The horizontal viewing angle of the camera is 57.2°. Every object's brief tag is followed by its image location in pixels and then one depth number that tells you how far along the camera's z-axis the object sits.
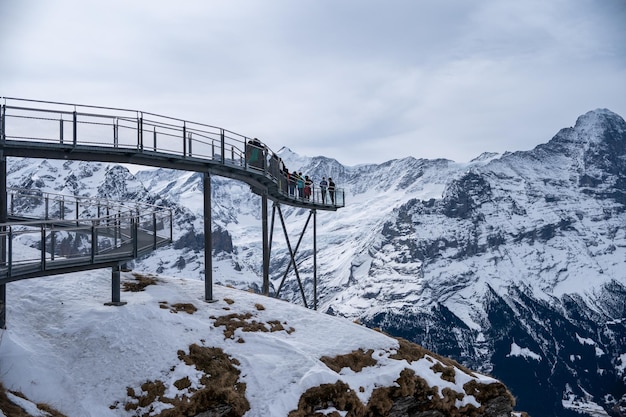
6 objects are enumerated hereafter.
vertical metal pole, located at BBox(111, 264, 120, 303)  26.14
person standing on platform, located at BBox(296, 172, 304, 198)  45.38
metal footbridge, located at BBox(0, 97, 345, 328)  21.88
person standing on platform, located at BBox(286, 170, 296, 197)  44.03
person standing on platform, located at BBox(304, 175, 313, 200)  46.47
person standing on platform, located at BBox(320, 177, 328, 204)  49.03
